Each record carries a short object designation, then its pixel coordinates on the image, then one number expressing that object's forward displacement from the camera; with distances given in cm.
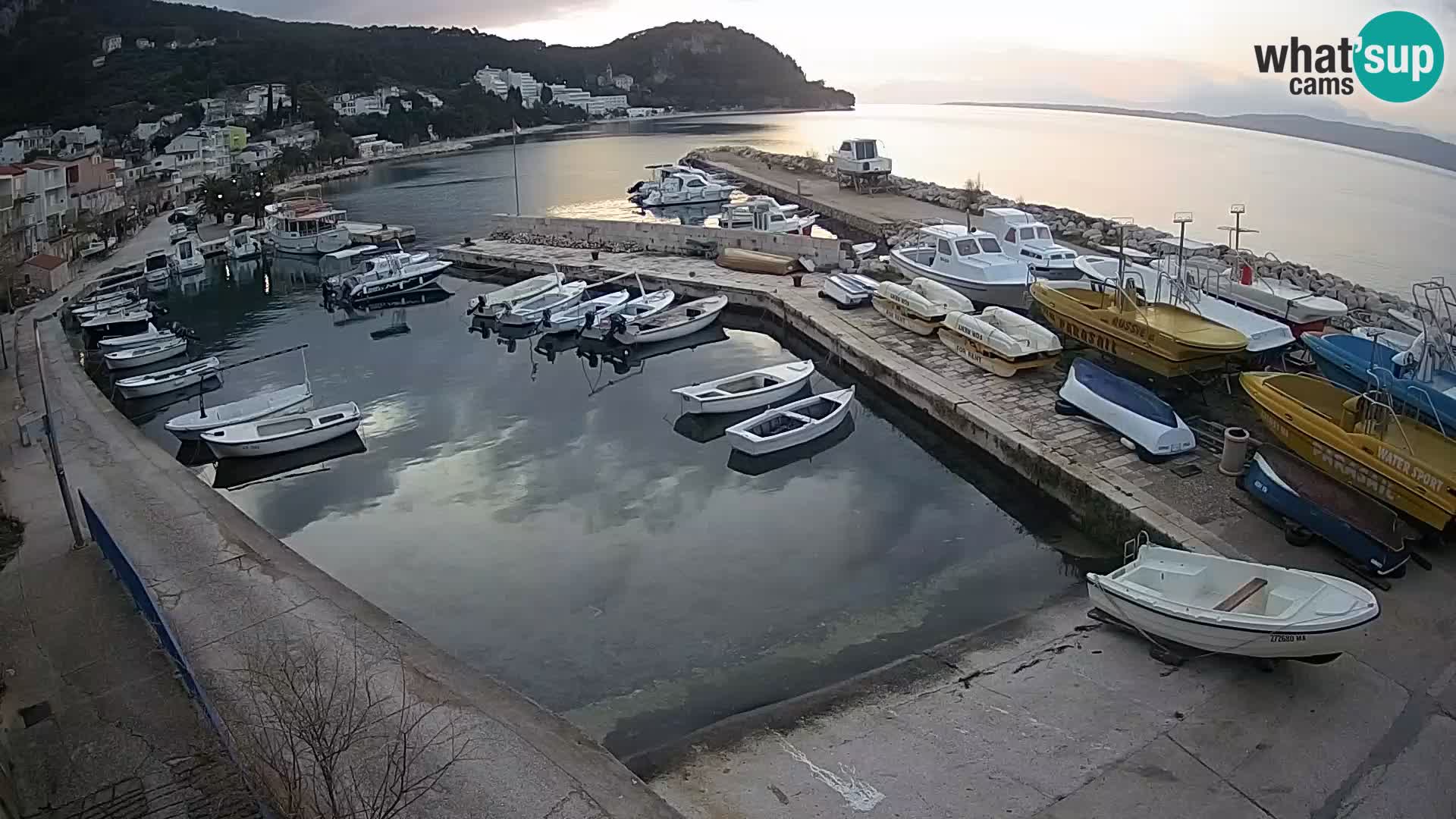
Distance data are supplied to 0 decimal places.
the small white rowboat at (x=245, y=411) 1602
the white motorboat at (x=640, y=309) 2091
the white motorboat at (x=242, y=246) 3494
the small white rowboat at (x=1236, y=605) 759
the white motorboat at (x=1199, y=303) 1438
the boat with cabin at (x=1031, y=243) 2036
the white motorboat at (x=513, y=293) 2384
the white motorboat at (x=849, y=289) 2103
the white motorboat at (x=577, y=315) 2192
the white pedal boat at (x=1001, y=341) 1565
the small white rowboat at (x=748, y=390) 1620
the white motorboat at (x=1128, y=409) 1219
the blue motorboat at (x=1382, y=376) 1086
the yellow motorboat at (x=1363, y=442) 956
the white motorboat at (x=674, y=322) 2067
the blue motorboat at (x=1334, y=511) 934
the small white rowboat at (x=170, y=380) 1866
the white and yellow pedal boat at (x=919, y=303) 1841
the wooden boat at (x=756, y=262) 2502
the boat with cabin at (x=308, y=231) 3475
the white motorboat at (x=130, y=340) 2161
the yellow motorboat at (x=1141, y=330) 1398
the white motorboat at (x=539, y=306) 2270
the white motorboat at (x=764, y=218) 3178
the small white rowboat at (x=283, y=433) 1532
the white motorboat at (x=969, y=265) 1950
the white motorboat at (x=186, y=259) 3159
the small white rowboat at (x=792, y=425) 1476
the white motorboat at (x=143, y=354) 2055
